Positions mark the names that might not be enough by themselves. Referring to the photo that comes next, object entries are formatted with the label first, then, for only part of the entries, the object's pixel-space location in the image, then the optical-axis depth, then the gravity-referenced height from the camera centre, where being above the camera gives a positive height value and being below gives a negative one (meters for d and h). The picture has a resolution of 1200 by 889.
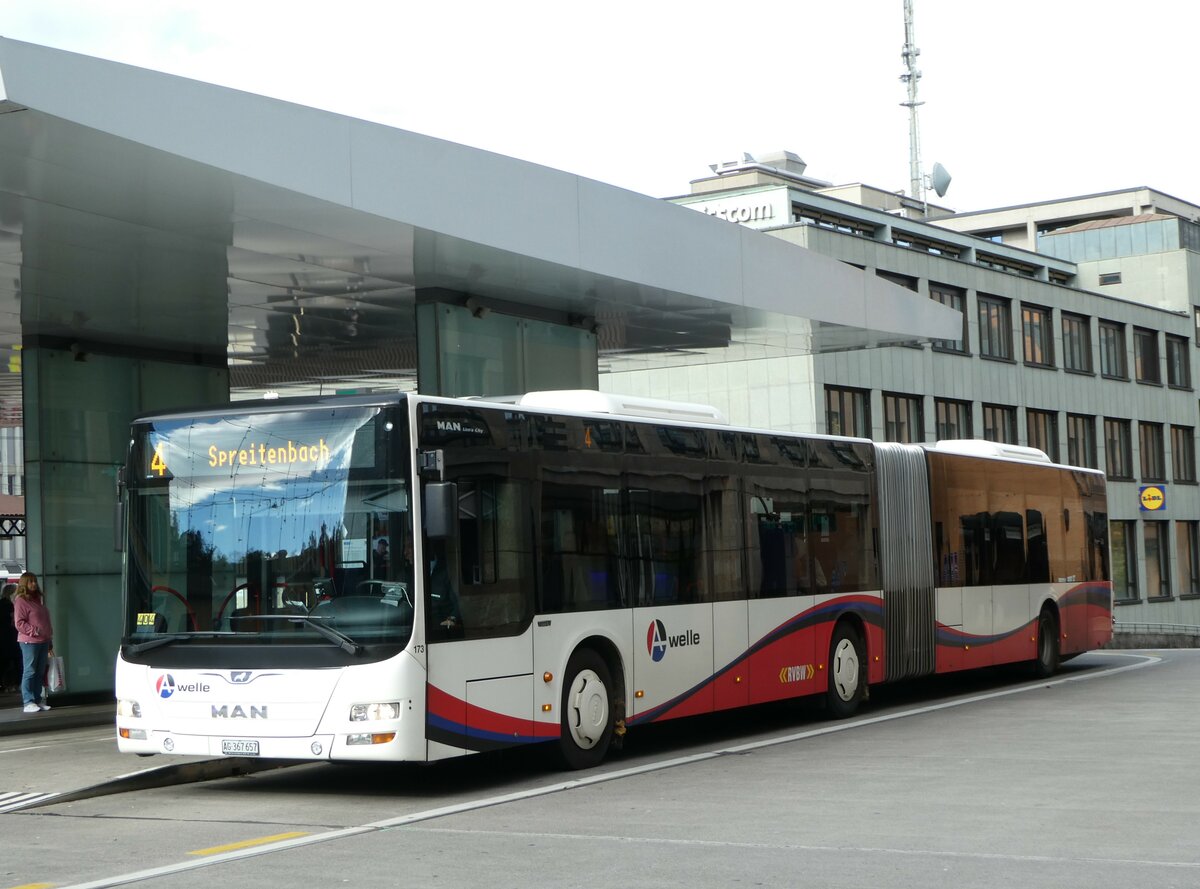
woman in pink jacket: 18.23 -0.54
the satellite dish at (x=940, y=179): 73.19 +16.23
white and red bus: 11.12 -0.03
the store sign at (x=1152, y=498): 43.78 +1.42
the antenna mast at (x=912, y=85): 78.62 +21.97
